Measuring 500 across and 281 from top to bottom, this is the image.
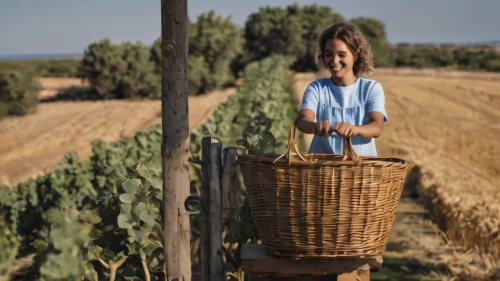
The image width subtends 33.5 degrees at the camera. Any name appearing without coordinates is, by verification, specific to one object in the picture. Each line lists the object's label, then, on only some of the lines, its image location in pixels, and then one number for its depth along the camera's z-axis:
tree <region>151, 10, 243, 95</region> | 36.28
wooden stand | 3.20
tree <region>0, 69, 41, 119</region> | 27.62
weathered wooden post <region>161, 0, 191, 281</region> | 3.69
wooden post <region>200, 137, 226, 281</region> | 3.80
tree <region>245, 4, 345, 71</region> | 44.28
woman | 3.39
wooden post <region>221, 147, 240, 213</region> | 3.96
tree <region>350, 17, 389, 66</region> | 51.09
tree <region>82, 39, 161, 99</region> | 33.91
